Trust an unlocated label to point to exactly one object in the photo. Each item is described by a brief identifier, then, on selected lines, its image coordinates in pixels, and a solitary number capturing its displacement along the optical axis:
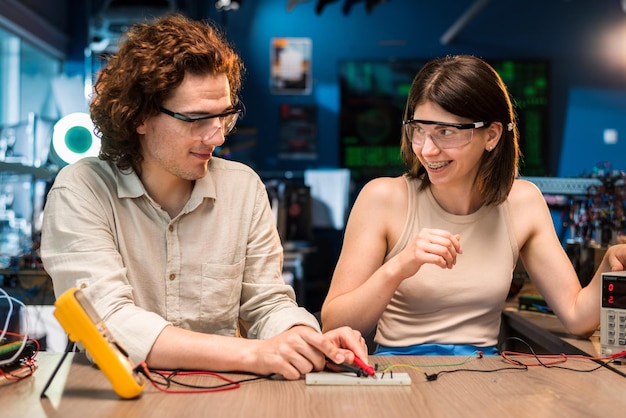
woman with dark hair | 1.94
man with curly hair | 1.59
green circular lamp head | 2.89
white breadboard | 1.38
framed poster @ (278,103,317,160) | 6.99
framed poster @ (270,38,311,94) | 7.03
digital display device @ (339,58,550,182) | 6.79
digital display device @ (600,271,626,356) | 1.65
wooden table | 1.22
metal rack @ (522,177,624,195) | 2.72
